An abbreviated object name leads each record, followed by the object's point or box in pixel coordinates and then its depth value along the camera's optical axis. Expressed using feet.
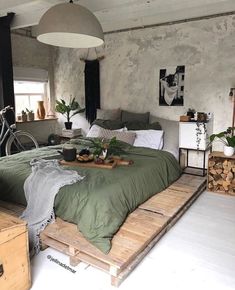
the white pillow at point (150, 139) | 14.02
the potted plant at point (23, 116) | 18.17
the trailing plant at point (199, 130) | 13.36
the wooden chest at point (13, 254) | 5.83
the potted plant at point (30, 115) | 18.53
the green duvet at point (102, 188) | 7.63
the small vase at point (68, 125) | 18.91
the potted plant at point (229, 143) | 12.39
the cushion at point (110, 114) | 16.51
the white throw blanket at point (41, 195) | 8.20
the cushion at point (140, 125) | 14.76
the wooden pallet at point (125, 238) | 6.87
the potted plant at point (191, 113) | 14.09
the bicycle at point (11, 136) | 15.24
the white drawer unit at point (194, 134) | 13.43
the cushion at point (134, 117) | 15.55
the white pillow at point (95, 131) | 15.17
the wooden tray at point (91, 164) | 10.33
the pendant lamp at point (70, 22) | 7.30
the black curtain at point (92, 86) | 17.87
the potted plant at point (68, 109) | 18.67
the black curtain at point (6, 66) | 15.23
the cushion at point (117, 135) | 14.10
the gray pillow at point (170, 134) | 14.14
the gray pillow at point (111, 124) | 15.52
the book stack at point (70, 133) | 18.42
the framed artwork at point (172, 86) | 14.82
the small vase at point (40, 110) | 19.42
